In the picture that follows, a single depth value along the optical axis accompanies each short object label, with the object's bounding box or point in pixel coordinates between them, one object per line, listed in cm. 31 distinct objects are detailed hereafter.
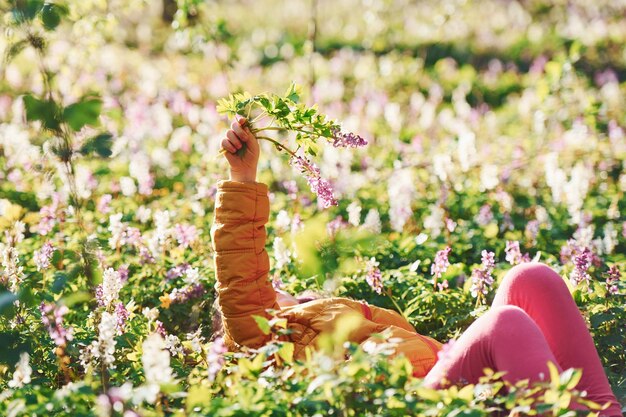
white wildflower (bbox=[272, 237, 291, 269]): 411
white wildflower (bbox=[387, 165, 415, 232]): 560
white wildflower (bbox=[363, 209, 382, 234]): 509
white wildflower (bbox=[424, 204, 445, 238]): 527
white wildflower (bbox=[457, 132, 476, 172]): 661
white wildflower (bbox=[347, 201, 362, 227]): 497
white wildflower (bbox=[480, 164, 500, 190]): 607
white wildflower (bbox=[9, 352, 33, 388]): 285
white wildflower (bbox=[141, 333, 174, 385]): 241
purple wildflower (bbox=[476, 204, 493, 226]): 549
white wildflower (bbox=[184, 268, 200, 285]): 411
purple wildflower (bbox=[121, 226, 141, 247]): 461
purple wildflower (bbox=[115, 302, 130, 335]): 347
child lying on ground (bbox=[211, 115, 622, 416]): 318
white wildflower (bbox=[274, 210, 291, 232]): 484
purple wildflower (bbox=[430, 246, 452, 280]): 410
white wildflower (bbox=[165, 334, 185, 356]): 332
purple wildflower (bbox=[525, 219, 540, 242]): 532
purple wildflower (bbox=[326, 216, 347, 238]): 483
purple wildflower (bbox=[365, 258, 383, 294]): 407
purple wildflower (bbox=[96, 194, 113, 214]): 529
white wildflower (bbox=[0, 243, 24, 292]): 352
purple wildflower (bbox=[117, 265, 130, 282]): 425
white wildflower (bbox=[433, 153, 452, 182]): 620
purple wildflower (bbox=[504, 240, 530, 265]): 417
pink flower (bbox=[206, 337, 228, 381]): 264
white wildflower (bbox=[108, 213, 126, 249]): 446
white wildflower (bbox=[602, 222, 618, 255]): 499
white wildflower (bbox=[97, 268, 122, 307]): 334
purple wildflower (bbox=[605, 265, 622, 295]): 377
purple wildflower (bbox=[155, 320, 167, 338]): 350
